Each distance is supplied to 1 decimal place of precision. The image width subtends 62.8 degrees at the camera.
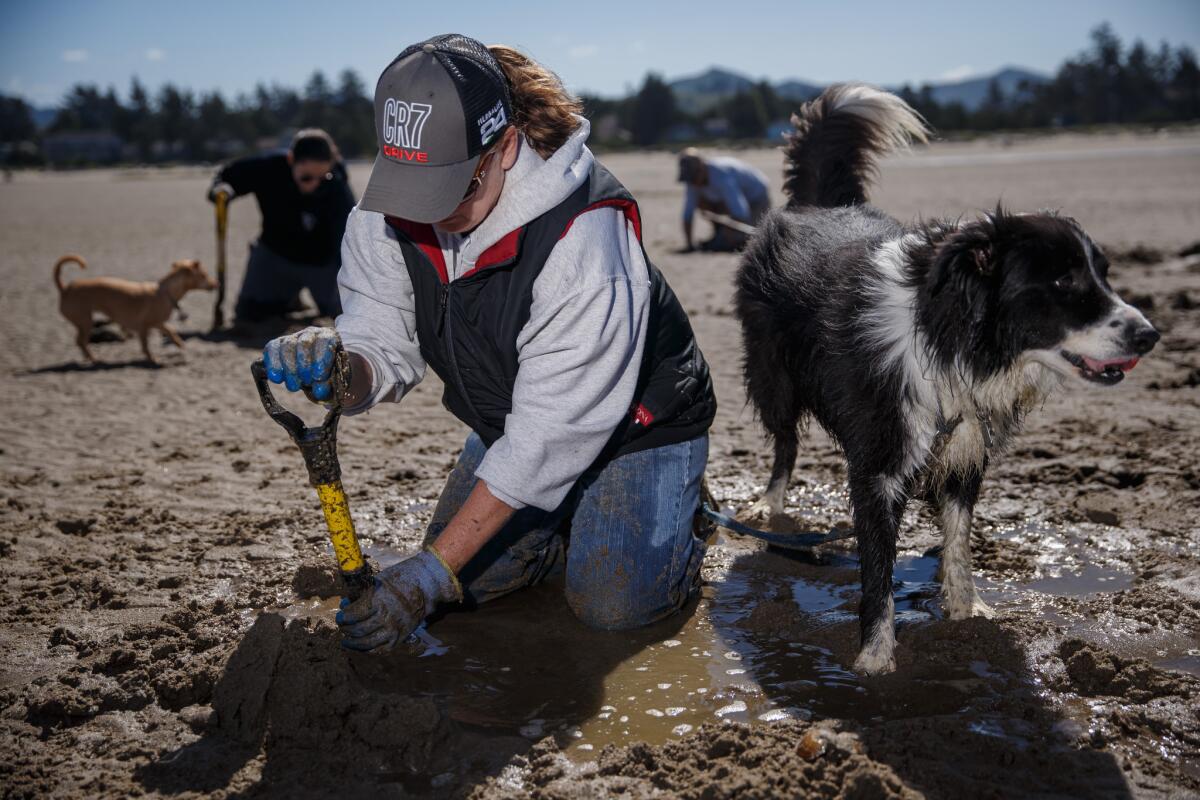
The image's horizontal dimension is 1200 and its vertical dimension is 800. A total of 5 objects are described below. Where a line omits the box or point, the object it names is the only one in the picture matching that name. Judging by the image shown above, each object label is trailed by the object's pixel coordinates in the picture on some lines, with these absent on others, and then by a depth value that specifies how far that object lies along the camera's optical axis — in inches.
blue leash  155.1
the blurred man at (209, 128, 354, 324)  364.8
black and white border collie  115.7
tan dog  315.9
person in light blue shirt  502.6
